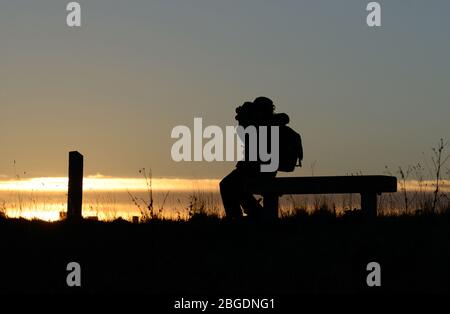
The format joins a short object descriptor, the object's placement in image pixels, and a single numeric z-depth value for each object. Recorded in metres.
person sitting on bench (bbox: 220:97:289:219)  13.03
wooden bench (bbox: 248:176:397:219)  12.70
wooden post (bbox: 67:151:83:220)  15.80
